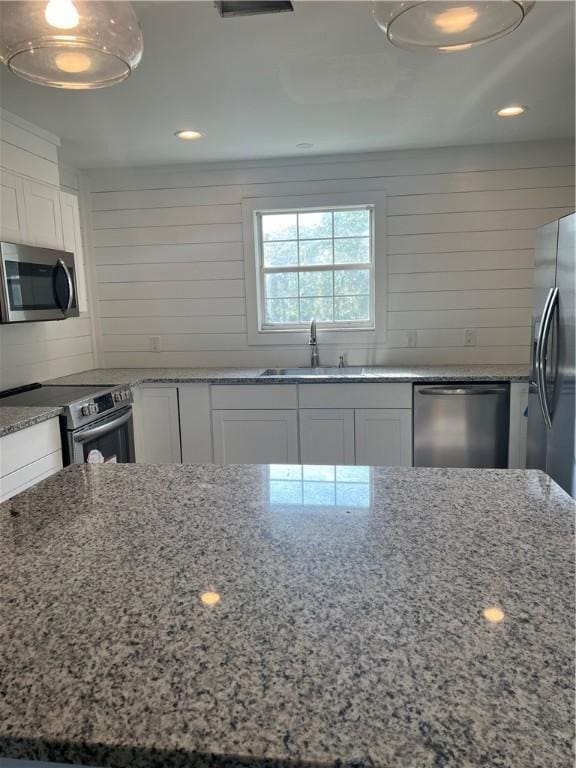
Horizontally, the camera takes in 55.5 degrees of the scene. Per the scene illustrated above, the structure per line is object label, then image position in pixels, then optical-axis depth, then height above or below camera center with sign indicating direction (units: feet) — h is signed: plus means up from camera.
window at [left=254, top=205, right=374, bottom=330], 12.94 +0.93
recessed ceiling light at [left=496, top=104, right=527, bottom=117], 9.50 +3.31
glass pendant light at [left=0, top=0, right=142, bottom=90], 3.89 +2.03
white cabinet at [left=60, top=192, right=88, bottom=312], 10.53 +1.53
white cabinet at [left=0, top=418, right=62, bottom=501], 7.40 -2.04
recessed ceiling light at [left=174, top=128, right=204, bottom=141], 10.28 +3.30
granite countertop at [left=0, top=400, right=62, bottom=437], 7.41 -1.47
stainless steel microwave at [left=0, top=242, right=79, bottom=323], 8.46 +0.49
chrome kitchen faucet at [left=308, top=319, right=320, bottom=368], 12.71 -1.00
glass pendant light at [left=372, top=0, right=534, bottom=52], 3.88 +2.05
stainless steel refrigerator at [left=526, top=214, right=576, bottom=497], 8.22 -0.86
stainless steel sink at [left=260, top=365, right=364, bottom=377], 12.53 -1.52
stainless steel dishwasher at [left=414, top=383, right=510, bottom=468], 10.78 -2.44
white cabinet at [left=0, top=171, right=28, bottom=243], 8.94 +1.74
